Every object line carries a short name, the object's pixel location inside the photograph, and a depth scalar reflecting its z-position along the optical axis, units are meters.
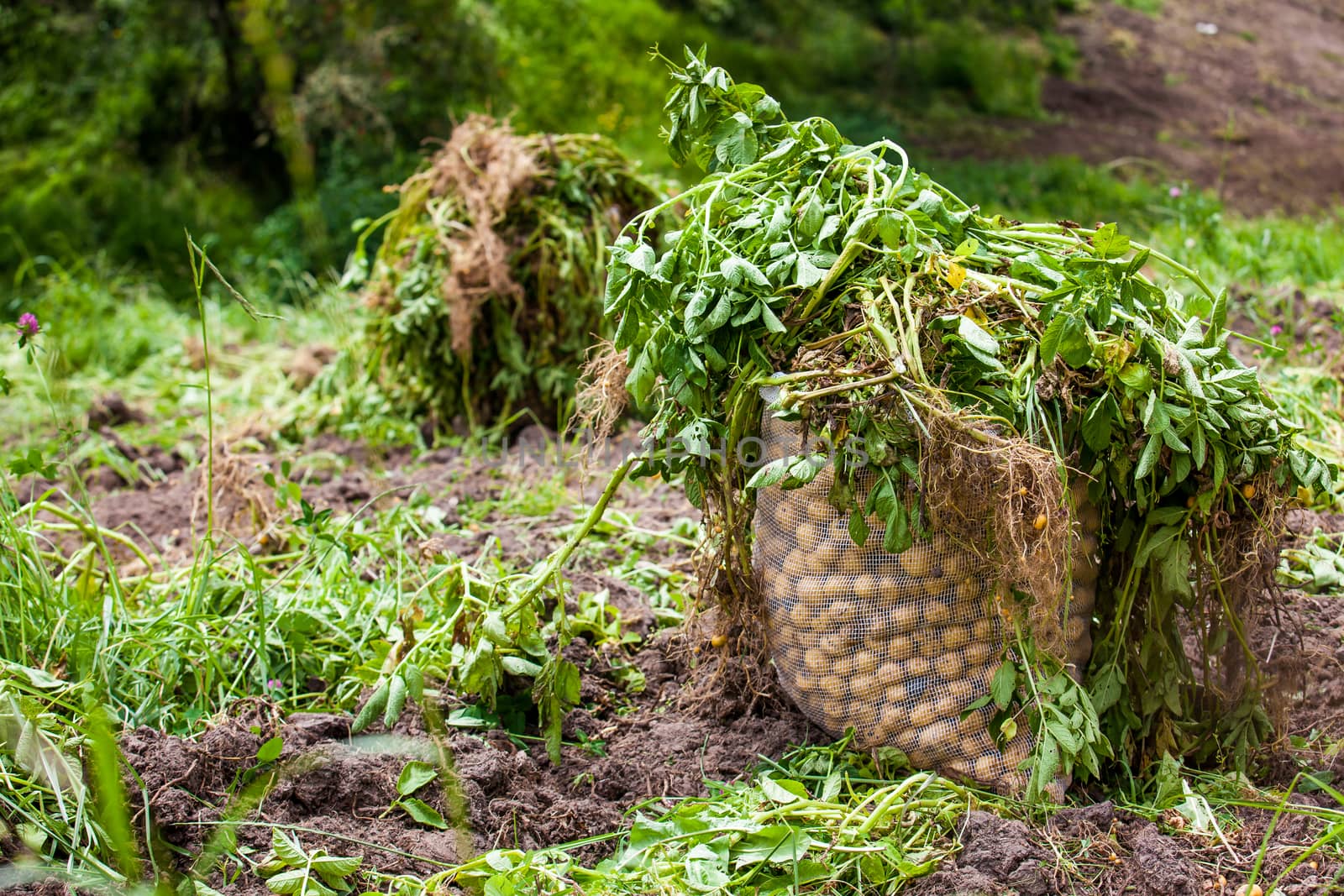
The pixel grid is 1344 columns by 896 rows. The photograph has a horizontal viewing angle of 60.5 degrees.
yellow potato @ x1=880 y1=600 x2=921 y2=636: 2.07
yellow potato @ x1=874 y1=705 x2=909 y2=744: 2.12
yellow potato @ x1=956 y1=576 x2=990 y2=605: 2.07
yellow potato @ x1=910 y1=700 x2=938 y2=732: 2.10
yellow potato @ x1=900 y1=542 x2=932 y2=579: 2.04
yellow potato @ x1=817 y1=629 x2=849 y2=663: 2.13
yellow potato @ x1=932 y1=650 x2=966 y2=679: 2.09
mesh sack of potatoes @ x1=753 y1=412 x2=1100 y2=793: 2.07
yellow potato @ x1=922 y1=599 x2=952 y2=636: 2.07
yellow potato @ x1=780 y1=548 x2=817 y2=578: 2.16
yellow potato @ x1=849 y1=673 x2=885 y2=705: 2.14
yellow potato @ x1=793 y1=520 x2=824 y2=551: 2.14
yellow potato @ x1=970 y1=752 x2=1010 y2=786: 2.07
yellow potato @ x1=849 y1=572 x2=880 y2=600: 2.08
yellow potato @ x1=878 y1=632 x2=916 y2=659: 2.10
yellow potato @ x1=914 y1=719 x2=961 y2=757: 2.09
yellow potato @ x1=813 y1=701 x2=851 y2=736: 2.20
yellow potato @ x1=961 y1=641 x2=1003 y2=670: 2.09
